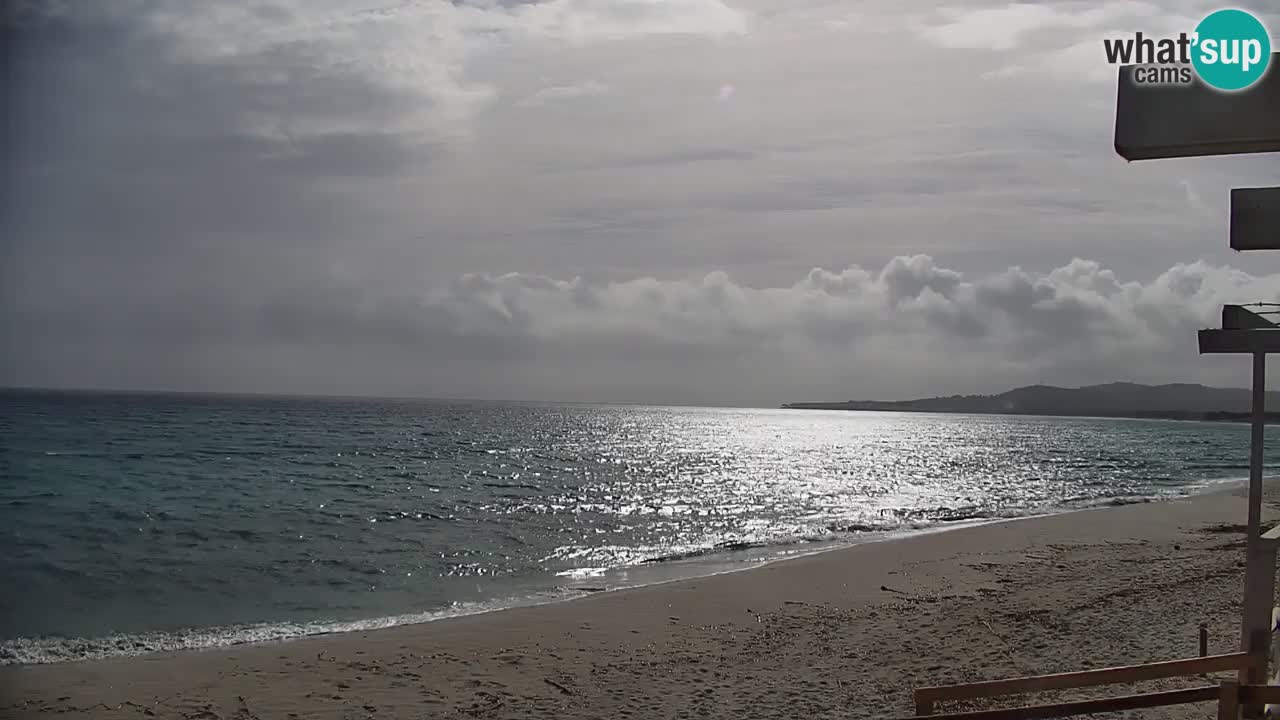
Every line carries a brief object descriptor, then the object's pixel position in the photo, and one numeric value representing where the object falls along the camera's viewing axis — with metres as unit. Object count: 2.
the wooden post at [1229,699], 4.73
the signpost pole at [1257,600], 6.20
